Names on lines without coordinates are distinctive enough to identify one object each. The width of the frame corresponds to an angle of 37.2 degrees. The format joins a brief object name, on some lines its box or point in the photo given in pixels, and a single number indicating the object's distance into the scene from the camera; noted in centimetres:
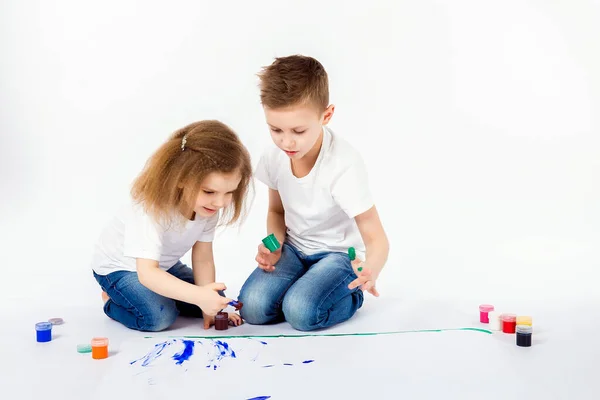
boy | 268
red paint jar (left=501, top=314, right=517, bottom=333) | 263
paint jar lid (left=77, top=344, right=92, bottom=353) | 246
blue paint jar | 257
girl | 256
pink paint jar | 275
